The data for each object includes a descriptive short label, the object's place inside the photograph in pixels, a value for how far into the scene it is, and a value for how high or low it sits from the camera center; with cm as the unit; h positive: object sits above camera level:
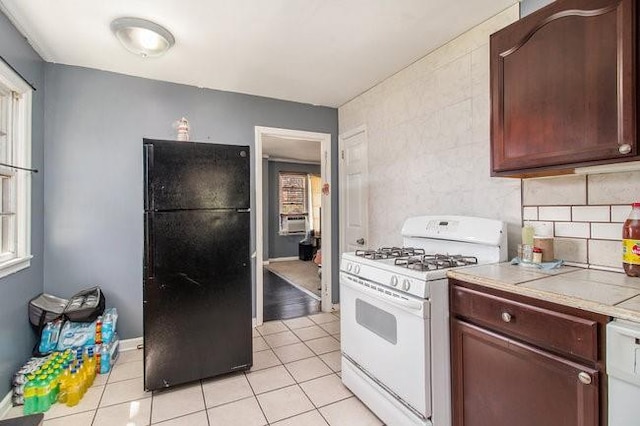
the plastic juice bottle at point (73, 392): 196 -109
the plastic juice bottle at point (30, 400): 185 -107
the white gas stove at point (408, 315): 151 -54
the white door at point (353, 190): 329 +27
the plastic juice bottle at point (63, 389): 198 -108
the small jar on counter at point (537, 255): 166 -22
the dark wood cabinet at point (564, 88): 120 +54
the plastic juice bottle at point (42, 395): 188 -106
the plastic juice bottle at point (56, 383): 196 -104
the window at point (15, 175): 210 +28
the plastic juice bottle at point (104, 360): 236 -107
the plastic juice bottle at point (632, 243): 133 -13
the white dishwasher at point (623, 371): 93 -48
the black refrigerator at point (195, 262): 203 -32
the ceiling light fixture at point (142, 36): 199 +117
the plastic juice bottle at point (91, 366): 218 -105
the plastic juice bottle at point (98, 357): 235 -104
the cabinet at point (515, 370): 106 -60
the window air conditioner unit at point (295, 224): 729 -22
